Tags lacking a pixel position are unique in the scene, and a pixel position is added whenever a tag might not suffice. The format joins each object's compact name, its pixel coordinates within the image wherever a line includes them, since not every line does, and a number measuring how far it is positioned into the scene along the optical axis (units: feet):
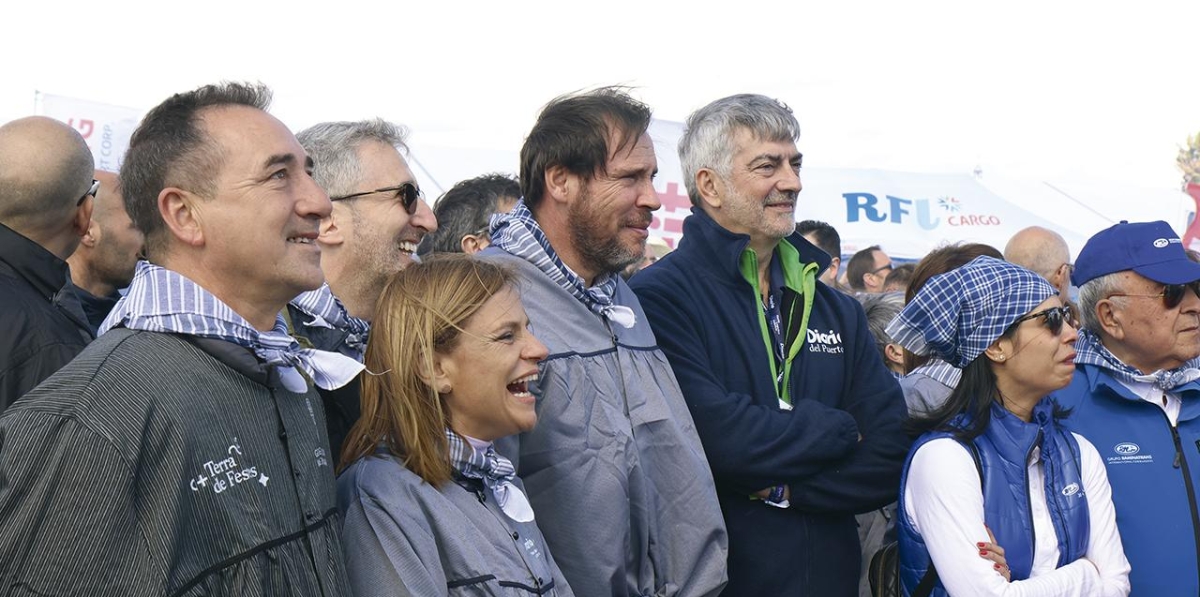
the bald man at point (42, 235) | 10.47
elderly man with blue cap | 13.02
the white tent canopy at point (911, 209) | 46.21
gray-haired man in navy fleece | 12.12
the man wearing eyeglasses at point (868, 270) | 34.30
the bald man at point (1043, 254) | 24.52
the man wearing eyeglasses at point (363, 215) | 12.08
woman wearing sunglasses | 11.37
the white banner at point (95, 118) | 36.32
